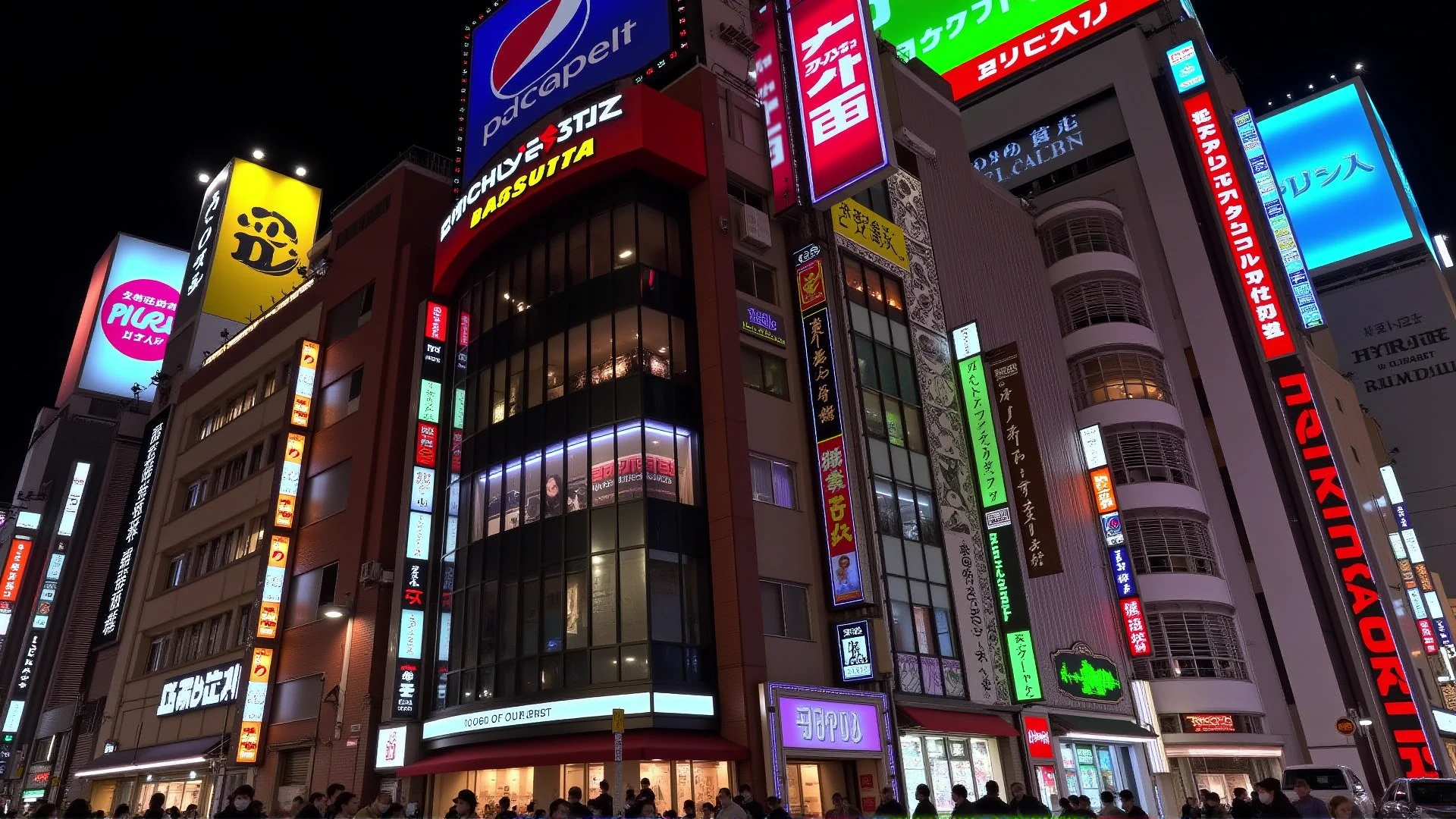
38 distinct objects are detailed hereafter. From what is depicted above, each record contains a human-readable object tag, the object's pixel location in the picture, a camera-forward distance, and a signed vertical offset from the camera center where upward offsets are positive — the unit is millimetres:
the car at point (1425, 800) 18438 +203
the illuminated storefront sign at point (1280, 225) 44531 +26391
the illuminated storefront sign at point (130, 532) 44750 +15673
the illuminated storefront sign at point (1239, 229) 42312 +25282
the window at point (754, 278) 30688 +16771
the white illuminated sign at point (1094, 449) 39000 +14250
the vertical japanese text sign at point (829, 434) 26391 +10805
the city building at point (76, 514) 47219 +19547
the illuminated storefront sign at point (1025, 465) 31891 +11754
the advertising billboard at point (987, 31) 57562 +47895
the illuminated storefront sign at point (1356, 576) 35625 +8572
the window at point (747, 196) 32125 +20084
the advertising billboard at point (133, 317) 67250 +37919
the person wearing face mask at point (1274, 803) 13297 +205
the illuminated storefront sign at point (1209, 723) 35438 +3347
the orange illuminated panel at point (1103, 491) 37875 +12306
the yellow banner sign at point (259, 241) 60219 +38736
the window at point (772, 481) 27719 +9777
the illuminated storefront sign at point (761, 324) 29406 +14819
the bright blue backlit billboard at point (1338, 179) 67938 +42063
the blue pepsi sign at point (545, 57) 34688 +27831
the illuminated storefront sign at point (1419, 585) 46344 +10542
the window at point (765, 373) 29359 +13389
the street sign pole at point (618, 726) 16953 +2063
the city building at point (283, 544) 31406 +11638
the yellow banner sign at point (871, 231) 33812 +20155
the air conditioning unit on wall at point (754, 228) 30203 +17870
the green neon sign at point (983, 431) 33312 +13246
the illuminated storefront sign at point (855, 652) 25530 +4628
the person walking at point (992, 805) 13781 +379
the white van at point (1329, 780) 20750 +741
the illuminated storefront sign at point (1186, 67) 49281 +35873
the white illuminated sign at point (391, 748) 27578 +3084
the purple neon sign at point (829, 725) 23875 +2741
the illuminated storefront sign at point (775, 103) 31484 +23285
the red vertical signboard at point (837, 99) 29453 +21809
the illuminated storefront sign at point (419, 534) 28750 +9658
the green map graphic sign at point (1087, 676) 32406 +4852
